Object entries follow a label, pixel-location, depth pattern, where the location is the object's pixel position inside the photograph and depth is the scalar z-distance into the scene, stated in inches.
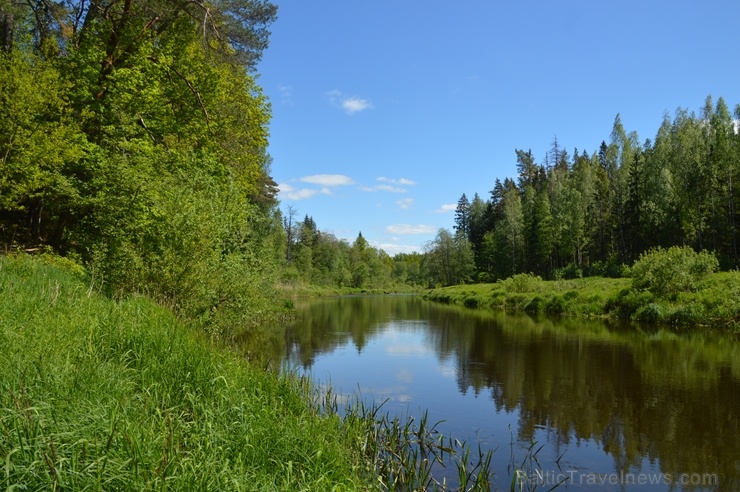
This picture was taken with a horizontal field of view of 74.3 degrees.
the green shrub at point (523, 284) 1763.0
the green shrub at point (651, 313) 1078.9
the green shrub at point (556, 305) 1398.9
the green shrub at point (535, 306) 1485.0
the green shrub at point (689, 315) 1003.9
